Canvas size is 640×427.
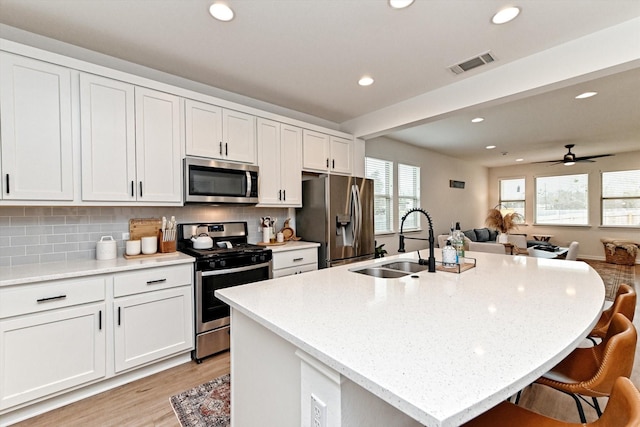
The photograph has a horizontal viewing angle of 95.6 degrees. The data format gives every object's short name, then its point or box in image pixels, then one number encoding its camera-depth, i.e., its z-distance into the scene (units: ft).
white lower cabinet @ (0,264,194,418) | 5.82
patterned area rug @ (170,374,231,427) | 5.94
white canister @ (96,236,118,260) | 7.82
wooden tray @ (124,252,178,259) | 8.05
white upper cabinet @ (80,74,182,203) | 7.22
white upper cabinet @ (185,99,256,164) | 8.85
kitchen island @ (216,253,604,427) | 2.36
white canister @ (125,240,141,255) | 8.19
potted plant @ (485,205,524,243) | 26.45
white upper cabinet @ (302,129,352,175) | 11.82
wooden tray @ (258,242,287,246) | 10.97
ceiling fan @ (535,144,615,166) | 20.02
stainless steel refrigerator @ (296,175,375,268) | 11.37
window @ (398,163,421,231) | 18.93
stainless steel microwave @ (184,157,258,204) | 8.70
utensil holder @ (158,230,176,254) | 8.78
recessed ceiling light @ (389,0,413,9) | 6.06
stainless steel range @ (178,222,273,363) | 8.20
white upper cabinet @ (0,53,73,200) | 6.24
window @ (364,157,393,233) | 17.05
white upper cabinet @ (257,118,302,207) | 10.52
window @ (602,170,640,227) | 22.99
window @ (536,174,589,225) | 25.39
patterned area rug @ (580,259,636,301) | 15.58
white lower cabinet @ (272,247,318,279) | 10.00
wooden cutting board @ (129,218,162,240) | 8.68
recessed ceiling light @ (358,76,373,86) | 9.64
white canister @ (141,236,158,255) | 8.48
